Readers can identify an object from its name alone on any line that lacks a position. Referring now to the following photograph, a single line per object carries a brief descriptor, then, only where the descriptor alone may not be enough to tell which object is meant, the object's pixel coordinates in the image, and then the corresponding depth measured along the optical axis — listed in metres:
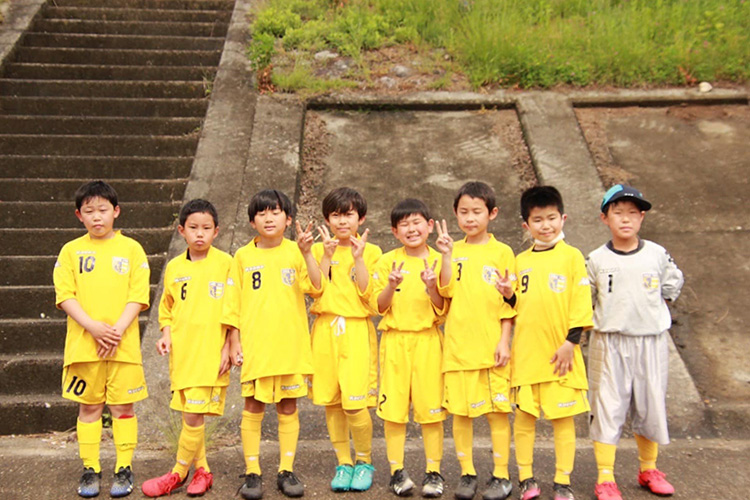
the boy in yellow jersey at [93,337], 4.98
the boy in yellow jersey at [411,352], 4.89
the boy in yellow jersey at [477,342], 4.80
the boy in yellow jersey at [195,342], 4.92
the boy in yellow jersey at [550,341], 4.73
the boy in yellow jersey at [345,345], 4.94
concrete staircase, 6.65
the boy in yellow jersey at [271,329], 4.92
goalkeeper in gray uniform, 4.86
